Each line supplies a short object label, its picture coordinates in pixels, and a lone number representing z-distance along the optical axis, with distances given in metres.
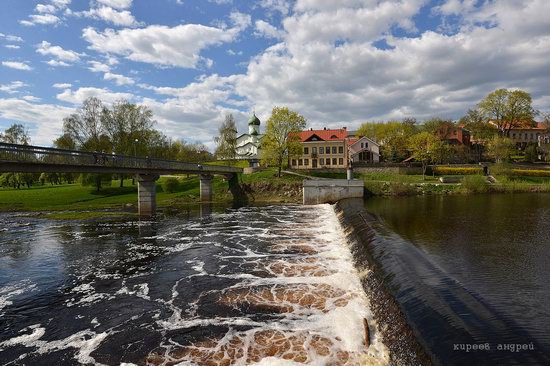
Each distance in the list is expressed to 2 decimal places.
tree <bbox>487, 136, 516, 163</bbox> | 72.75
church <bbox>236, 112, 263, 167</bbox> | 109.25
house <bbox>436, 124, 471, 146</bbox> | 97.19
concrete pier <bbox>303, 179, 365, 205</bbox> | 52.16
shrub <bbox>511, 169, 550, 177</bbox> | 65.67
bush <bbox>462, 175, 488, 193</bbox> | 55.25
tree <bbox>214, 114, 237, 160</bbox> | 89.69
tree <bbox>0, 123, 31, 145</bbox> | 76.69
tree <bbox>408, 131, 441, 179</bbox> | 72.88
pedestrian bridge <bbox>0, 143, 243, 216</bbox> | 26.64
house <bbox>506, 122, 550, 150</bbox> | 110.31
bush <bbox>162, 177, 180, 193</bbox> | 65.44
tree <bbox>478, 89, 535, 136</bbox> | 81.69
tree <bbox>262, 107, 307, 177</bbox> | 65.88
